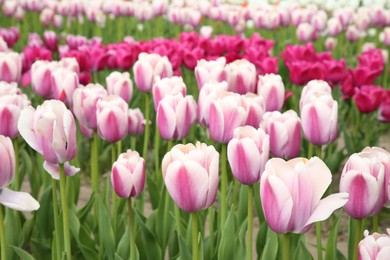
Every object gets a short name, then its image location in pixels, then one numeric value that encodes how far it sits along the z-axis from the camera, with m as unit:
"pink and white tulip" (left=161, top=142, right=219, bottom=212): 1.55
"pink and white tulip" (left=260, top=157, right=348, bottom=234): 1.38
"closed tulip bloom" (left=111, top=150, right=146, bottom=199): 1.95
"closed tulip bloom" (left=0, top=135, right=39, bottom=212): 1.64
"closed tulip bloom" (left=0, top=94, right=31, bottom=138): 2.22
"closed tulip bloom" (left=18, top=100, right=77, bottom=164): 1.80
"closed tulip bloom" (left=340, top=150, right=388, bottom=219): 1.56
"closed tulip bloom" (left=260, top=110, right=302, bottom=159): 2.08
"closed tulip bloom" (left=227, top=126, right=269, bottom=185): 1.71
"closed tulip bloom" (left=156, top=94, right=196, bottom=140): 2.25
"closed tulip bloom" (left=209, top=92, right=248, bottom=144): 2.04
